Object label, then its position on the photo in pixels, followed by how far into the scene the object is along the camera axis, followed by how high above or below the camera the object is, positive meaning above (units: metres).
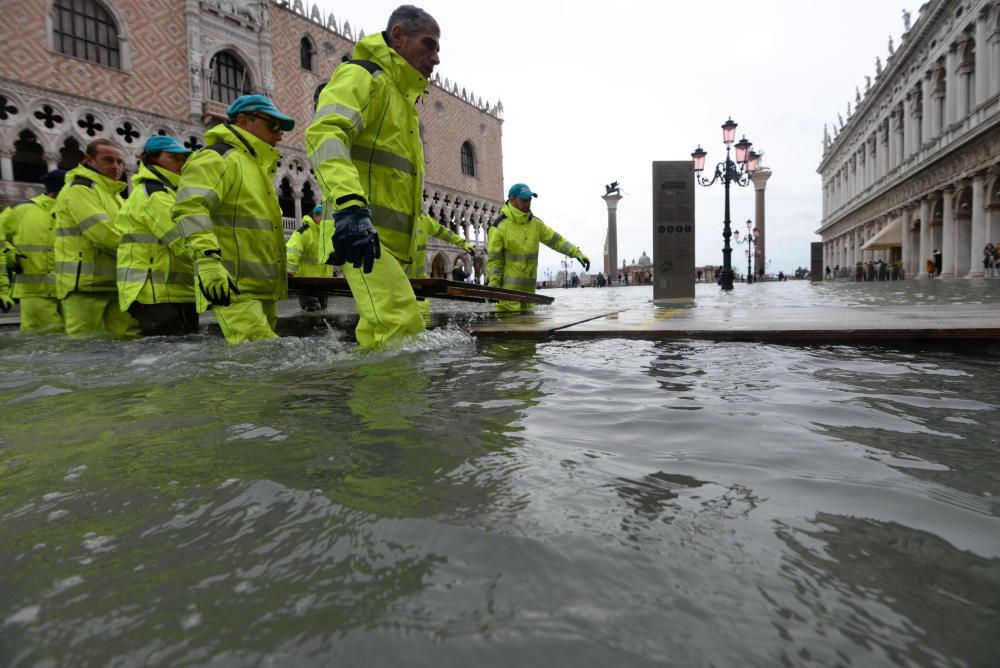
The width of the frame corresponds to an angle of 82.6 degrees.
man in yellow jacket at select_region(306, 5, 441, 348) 3.18 +0.91
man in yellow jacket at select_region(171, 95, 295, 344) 3.82 +0.64
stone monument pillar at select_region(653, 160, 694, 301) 12.69 +1.43
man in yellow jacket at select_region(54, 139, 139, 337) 5.53 +0.68
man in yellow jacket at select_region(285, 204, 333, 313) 8.88 +0.80
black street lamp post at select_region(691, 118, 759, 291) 17.38 +4.02
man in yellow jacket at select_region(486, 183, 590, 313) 7.59 +0.73
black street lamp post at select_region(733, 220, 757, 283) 45.66 +4.78
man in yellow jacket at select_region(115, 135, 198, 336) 4.98 +0.50
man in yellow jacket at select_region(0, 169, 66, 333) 6.79 +0.60
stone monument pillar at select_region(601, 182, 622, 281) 38.84 +5.86
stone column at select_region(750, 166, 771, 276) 46.34 +6.39
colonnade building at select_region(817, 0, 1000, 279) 23.45 +7.59
